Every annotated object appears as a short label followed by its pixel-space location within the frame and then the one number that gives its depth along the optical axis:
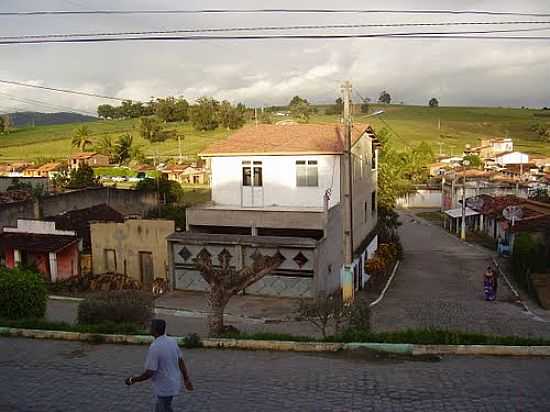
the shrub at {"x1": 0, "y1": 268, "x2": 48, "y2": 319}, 14.68
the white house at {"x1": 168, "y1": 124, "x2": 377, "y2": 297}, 21.55
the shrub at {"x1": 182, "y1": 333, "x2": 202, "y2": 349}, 11.37
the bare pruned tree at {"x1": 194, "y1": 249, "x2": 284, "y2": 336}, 12.95
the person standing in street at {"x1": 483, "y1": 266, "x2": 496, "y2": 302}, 24.41
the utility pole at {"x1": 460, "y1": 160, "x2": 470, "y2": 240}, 48.28
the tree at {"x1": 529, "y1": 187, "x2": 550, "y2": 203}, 53.34
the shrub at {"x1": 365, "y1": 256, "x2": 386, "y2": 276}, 30.79
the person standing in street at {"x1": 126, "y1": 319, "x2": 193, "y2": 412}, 6.37
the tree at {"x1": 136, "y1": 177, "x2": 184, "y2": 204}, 44.38
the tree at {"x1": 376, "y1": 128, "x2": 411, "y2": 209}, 42.47
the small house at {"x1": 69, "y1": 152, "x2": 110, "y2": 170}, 78.38
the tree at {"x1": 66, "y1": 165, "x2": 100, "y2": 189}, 46.47
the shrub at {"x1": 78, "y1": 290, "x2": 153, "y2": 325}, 13.61
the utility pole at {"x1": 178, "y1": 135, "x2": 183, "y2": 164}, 84.37
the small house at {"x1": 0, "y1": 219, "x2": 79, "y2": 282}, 25.58
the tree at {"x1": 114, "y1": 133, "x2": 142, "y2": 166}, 83.75
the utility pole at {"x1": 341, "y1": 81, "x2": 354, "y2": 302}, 18.94
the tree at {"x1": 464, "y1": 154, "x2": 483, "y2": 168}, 88.25
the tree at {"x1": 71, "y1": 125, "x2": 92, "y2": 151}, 97.81
